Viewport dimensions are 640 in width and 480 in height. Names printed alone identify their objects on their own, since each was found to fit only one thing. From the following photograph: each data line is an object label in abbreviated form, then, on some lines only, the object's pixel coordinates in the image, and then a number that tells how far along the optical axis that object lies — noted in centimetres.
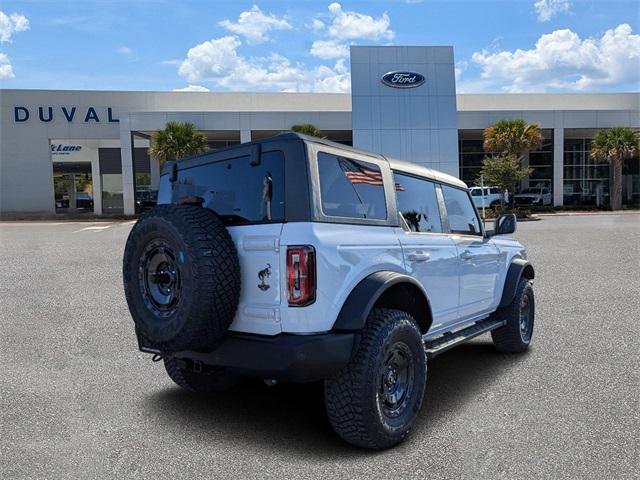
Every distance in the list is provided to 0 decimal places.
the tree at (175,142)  3111
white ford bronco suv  315
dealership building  3375
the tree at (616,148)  3488
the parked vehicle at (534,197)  3816
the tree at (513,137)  3359
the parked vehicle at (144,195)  3582
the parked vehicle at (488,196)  3462
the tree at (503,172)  3183
